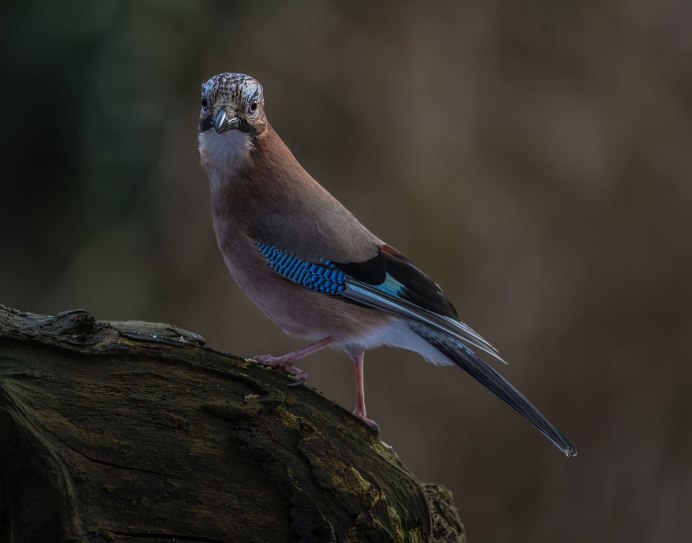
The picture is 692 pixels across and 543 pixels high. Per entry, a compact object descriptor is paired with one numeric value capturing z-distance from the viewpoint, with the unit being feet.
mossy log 22.00
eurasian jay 28.22
